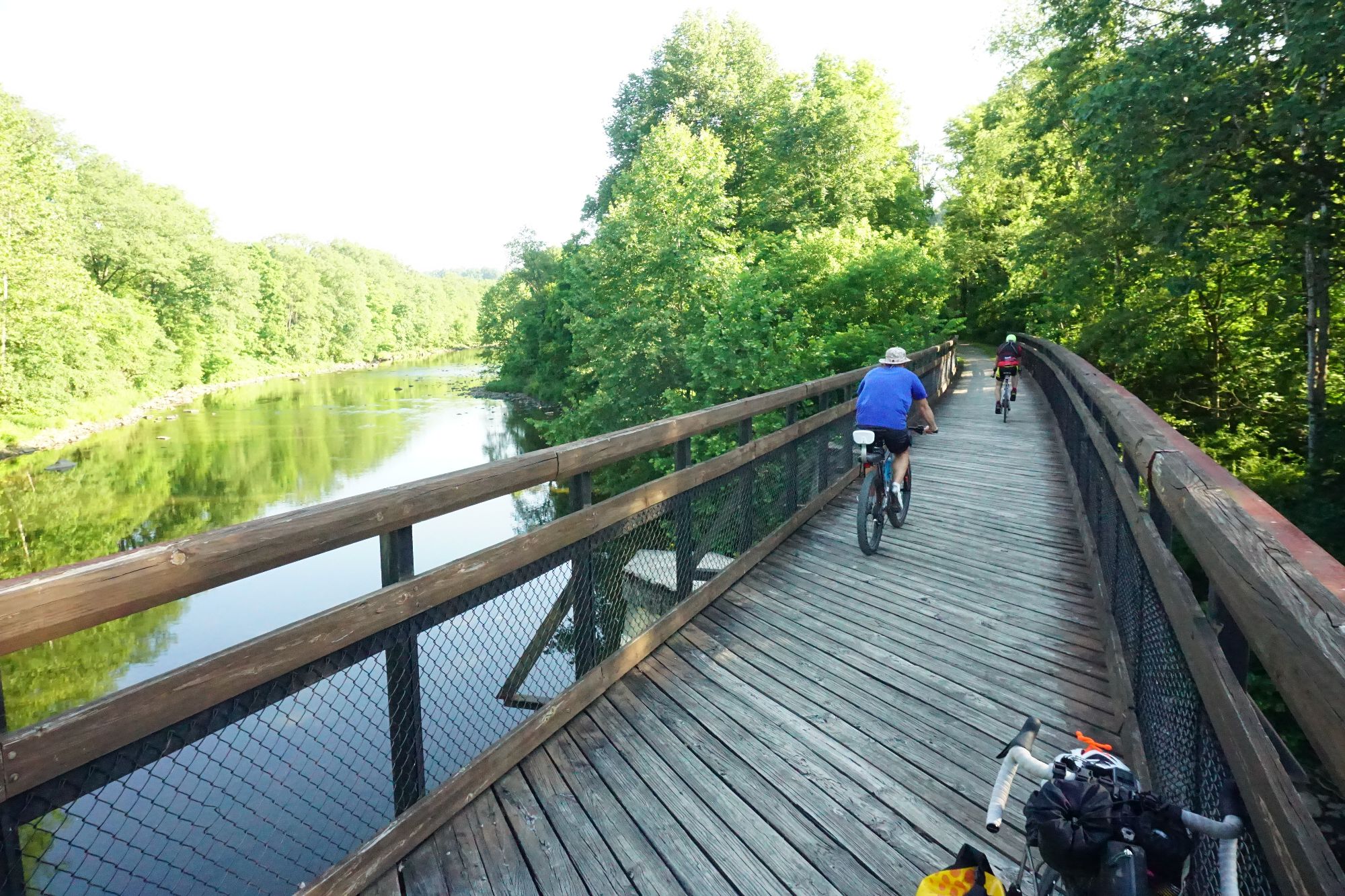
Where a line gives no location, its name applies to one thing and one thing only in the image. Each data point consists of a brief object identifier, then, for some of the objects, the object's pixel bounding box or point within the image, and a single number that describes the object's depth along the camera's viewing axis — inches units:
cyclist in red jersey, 555.8
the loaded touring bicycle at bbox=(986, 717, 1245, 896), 57.2
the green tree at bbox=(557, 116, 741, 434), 850.1
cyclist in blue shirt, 242.1
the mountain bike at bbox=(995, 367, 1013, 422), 553.3
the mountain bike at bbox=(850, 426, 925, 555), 231.6
